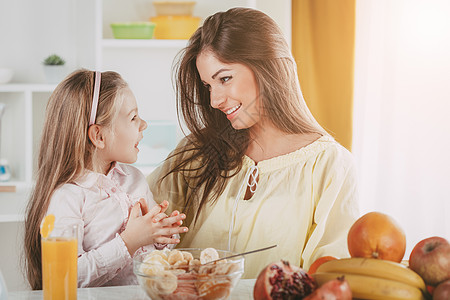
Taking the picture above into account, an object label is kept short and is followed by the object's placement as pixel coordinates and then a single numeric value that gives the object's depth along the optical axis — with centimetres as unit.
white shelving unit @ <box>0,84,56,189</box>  307
